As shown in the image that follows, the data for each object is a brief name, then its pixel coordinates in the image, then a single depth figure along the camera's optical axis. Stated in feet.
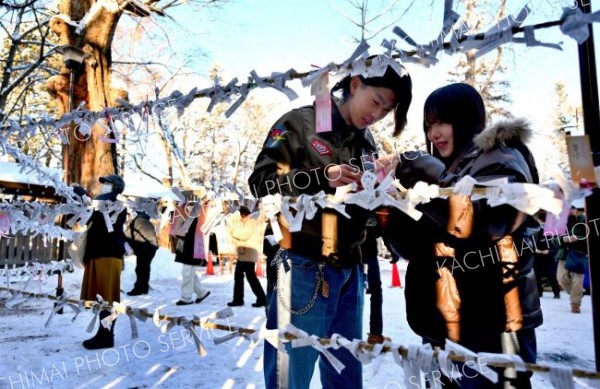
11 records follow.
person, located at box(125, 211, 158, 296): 23.21
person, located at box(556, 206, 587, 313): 21.25
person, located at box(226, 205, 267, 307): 19.08
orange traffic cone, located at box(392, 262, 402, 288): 31.35
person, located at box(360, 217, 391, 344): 12.62
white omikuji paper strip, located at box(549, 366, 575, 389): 2.57
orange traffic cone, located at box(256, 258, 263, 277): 38.75
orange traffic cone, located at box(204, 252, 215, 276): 37.58
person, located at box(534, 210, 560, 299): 27.84
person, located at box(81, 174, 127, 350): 12.92
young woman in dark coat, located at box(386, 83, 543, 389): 3.95
